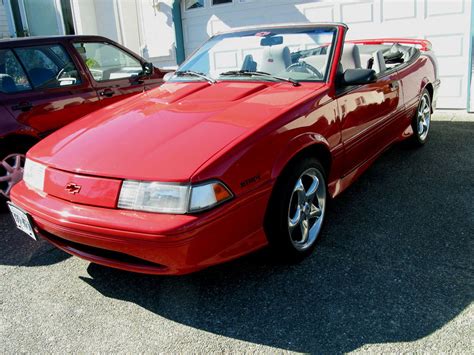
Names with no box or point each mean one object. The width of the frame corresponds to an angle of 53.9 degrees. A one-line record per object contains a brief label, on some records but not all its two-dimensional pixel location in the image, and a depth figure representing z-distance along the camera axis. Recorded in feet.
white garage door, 22.06
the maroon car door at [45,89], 14.60
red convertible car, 7.87
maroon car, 14.37
